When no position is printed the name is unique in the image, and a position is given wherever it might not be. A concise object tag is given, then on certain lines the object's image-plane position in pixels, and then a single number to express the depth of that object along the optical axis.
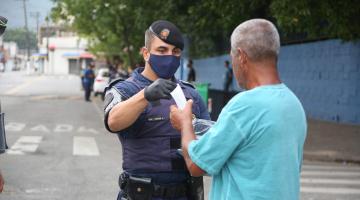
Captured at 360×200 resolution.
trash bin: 16.53
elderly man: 2.76
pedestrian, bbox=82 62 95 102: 29.97
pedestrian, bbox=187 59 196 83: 27.66
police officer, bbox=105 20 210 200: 3.65
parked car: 33.69
